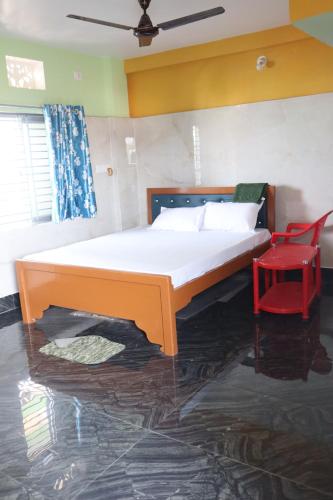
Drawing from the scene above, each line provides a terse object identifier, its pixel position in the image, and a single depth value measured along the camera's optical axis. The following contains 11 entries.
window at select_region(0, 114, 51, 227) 4.34
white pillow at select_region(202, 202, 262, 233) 4.63
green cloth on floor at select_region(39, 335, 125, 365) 3.24
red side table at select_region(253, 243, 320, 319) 3.66
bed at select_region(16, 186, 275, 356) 3.22
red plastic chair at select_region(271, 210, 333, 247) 4.12
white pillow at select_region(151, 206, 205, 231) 4.85
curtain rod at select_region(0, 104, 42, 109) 4.24
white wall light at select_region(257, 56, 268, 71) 4.59
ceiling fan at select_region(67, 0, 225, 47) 3.11
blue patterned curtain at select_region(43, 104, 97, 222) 4.63
